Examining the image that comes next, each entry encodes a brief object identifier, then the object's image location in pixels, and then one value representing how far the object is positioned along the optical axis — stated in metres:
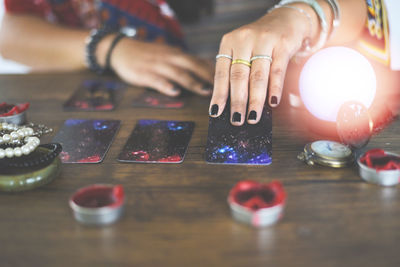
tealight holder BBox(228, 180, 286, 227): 0.45
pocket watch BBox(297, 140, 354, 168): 0.57
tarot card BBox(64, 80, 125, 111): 0.81
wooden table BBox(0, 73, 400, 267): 0.42
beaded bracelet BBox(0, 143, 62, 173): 0.54
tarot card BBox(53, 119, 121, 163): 0.62
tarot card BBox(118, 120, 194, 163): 0.61
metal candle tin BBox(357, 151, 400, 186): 0.51
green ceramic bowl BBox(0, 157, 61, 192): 0.53
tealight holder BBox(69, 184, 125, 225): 0.46
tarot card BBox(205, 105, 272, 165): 0.59
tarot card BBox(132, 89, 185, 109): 0.81
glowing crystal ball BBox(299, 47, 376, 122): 0.59
